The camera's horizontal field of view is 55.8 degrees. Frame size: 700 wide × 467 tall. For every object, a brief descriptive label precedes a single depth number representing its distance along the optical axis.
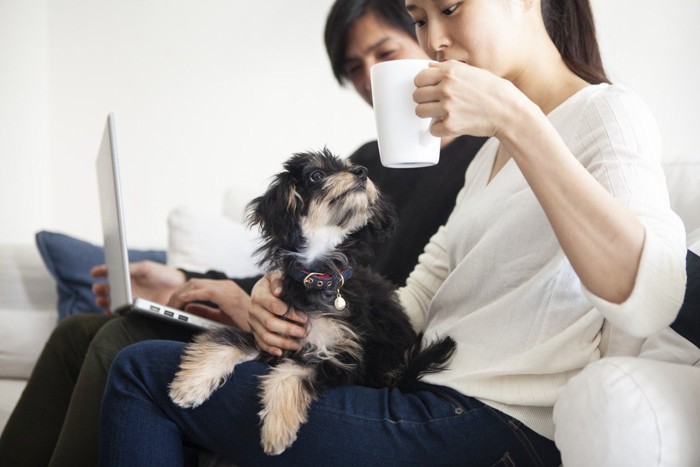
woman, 0.98
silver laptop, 1.64
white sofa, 0.89
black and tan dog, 1.37
